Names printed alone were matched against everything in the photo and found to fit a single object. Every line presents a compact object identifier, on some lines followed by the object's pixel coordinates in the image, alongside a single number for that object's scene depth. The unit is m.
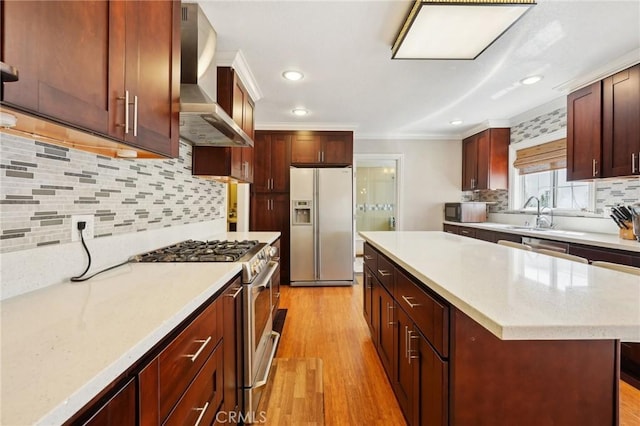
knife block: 2.48
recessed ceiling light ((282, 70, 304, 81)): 2.67
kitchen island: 0.77
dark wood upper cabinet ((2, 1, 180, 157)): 0.65
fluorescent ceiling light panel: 1.62
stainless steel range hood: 1.50
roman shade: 3.50
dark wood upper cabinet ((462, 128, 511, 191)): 4.36
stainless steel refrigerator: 4.18
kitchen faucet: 3.57
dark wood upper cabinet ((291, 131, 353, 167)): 4.44
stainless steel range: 1.47
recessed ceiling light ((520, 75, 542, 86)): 2.82
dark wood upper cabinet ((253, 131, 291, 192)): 4.38
